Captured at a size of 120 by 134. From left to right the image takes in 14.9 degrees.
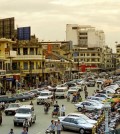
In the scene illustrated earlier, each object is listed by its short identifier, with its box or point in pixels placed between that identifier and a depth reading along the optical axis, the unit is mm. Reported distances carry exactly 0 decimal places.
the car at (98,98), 49100
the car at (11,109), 38844
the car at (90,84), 88062
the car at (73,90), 61466
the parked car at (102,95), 53006
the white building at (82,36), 181125
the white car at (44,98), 49712
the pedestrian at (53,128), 28462
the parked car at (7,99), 48275
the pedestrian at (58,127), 28562
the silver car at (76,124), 30406
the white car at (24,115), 32456
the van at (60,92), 58875
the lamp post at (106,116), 25281
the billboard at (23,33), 89500
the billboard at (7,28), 88081
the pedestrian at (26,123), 29875
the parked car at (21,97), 52644
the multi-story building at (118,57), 194925
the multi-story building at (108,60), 180038
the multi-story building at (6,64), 66750
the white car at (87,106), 43150
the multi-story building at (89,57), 157500
